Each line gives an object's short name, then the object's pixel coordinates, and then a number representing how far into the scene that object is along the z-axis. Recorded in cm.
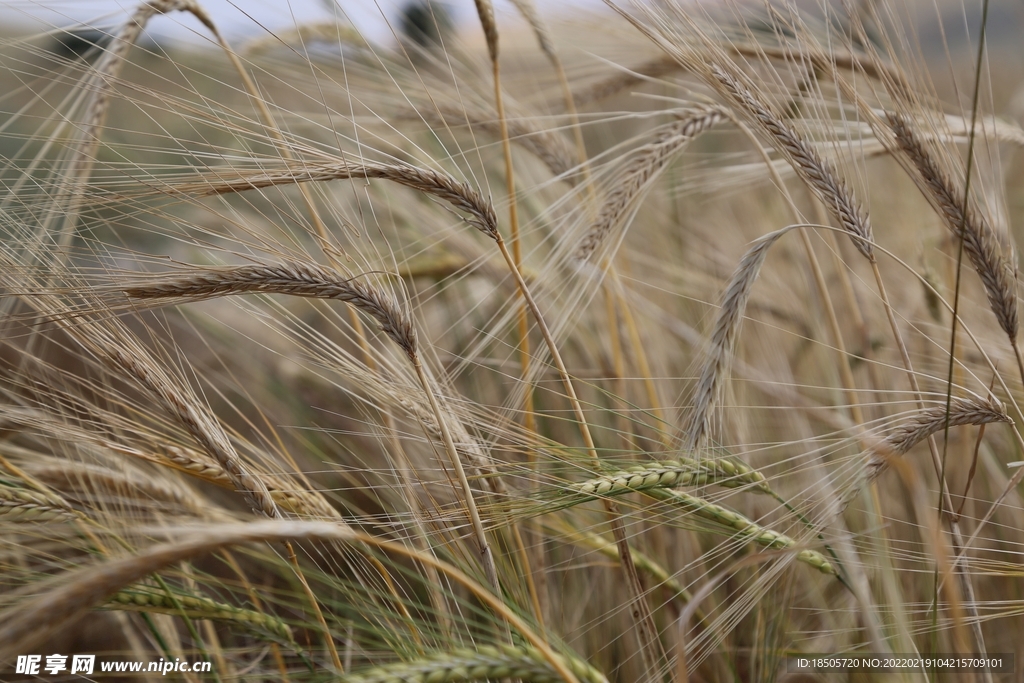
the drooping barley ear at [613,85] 65
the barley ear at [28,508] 52
